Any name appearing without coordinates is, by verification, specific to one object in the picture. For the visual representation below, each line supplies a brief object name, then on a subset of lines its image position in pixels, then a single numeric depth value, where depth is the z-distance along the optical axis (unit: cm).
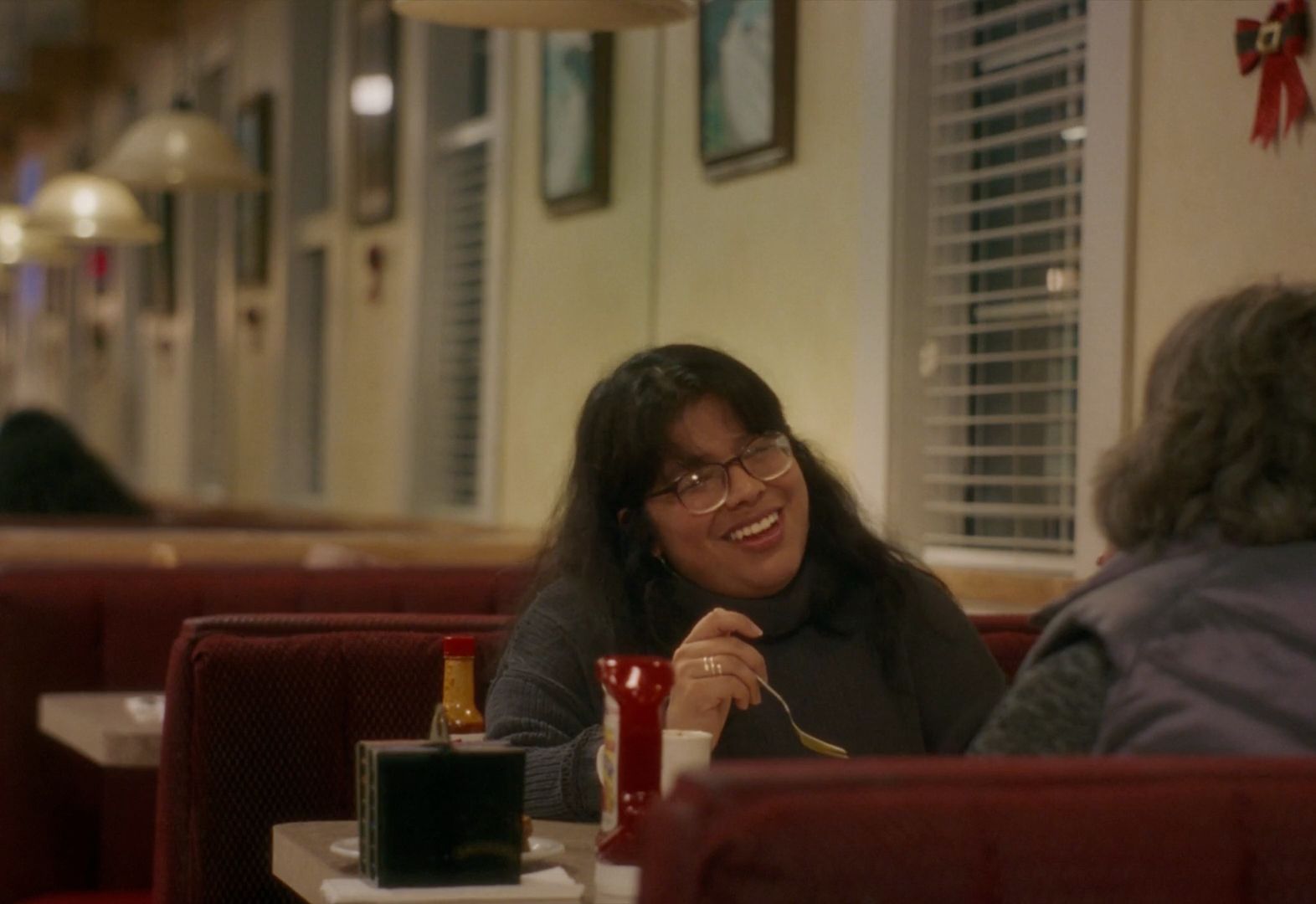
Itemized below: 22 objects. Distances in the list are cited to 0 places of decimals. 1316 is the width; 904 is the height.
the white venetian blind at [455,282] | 638
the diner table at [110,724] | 278
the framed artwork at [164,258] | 1038
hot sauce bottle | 200
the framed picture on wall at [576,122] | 508
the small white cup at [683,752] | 158
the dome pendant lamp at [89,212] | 652
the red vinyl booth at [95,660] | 343
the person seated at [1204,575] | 144
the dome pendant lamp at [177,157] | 575
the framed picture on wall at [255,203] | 848
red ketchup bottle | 157
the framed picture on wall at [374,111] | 698
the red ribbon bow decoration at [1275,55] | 273
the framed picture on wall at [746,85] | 402
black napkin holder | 157
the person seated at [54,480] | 615
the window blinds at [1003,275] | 339
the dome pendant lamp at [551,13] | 322
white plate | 173
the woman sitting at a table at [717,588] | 216
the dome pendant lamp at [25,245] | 838
